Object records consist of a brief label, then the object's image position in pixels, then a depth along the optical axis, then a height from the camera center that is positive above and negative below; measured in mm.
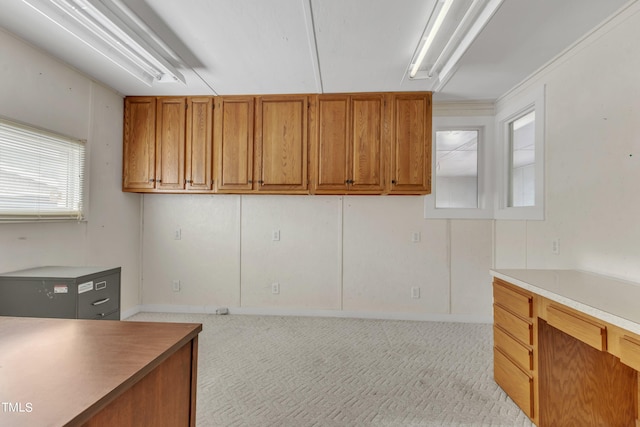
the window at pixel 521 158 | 2557 +600
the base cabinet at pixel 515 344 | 1781 -842
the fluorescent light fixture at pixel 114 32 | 1816 +1284
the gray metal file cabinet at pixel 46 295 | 1947 -545
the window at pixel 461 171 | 3383 +544
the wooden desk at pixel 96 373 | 664 -437
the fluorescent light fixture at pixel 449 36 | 1831 +1314
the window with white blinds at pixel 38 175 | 2135 +323
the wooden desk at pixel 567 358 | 1496 -827
